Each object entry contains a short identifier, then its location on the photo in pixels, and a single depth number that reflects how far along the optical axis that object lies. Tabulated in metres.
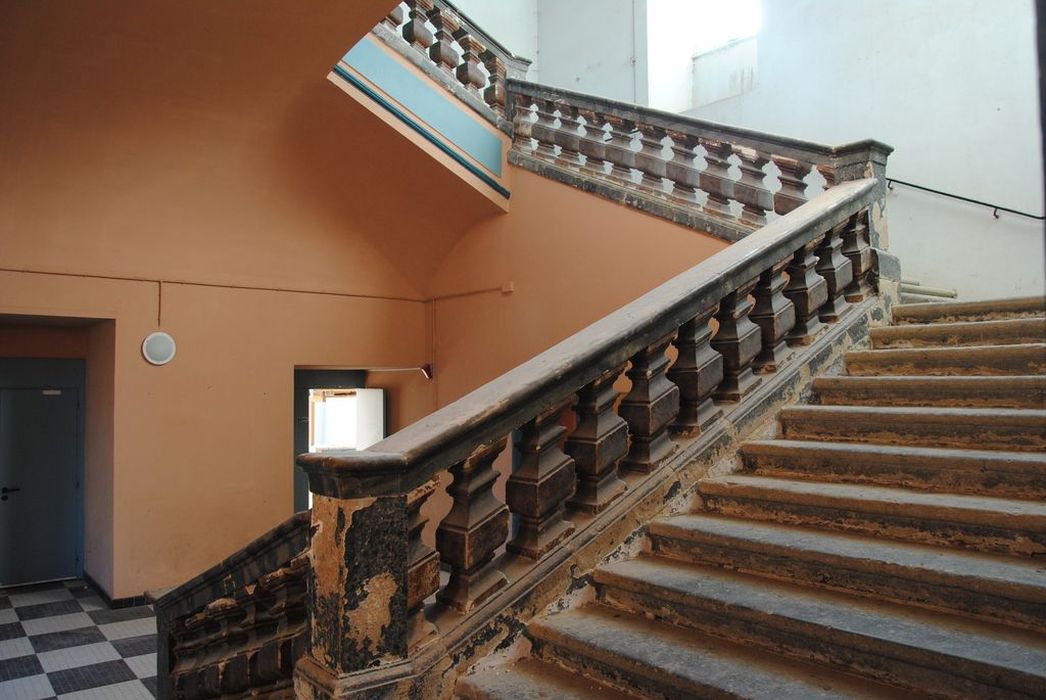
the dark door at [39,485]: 6.91
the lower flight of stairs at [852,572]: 1.77
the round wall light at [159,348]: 6.12
